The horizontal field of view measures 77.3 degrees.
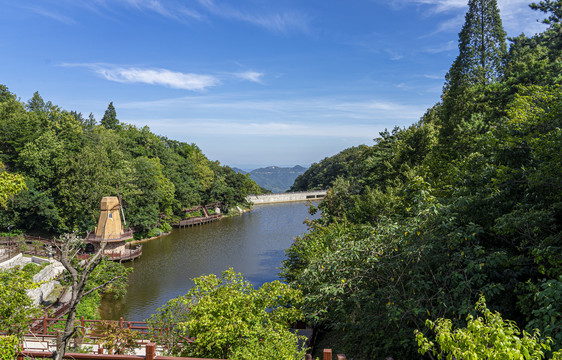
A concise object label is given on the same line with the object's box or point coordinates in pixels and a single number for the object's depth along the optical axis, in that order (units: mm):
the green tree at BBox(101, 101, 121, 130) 59938
